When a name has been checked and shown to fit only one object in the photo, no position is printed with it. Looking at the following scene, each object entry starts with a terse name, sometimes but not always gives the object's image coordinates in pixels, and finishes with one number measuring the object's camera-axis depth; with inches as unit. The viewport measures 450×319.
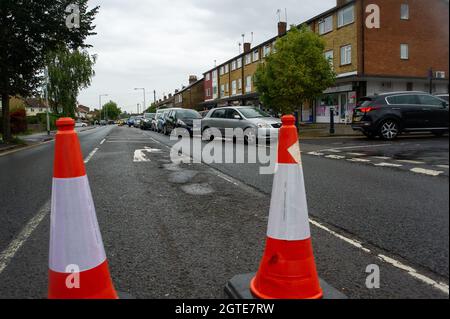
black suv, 497.6
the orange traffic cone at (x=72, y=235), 90.7
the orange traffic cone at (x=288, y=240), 96.4
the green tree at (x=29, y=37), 671.8
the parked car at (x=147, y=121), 1591.2
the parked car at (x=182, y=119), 906.7
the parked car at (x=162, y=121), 1071.6
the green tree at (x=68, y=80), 1631.4
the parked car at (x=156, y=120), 1220.8
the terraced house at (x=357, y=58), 998.4
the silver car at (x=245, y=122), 601.3
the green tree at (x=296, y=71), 889.4
